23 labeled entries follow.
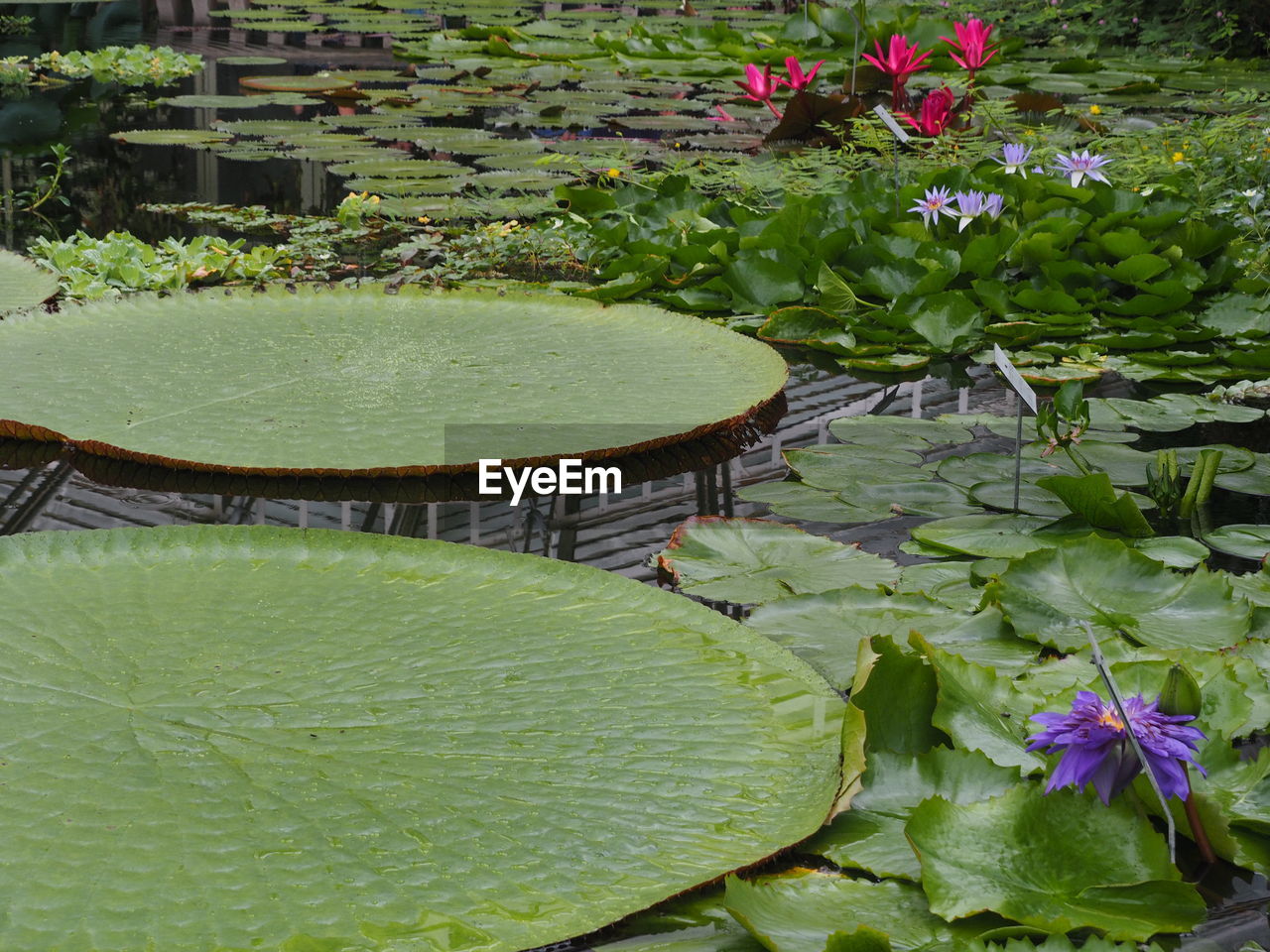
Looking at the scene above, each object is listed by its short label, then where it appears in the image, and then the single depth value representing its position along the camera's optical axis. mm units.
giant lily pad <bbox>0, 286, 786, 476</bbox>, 4162
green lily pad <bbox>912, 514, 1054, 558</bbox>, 4019
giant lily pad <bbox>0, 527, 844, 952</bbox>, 3288
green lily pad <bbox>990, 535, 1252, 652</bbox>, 3757
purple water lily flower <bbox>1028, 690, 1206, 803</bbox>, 3310
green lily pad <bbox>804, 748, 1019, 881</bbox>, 3403
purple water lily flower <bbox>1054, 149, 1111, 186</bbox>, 5888
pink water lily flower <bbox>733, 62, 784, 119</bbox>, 8643
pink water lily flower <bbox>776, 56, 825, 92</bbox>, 9423
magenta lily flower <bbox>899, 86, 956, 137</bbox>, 8361
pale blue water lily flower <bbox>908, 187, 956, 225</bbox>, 5892
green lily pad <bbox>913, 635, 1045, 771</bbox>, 3497
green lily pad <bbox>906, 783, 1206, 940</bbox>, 3298
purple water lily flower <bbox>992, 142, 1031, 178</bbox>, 6133
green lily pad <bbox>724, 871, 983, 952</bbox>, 3275
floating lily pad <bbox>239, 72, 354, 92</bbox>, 13195
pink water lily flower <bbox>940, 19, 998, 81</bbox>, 9163
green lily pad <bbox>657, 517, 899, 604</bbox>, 3913
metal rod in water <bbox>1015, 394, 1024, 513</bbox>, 4085
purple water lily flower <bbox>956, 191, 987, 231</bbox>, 5844
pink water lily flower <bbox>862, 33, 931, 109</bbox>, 8947
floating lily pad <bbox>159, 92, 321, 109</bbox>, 11977
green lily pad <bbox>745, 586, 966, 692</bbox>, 3744
